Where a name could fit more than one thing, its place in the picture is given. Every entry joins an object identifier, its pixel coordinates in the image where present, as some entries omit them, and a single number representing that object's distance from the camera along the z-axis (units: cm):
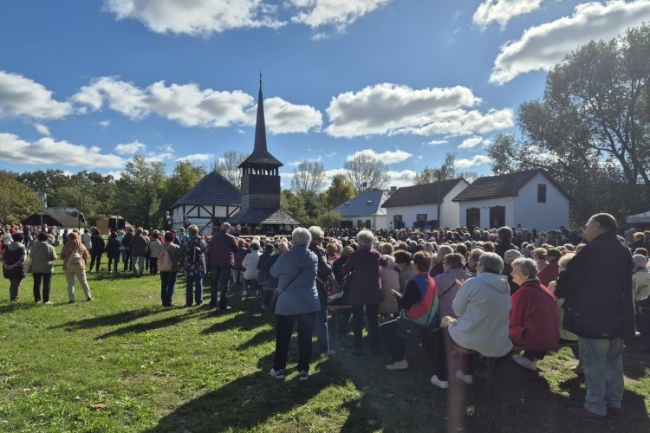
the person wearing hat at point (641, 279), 636
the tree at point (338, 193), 6862
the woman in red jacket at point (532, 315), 486
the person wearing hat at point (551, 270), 692
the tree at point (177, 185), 5715
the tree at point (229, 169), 6878
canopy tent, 2132
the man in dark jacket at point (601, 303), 404
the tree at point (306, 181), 7162
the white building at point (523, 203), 3098
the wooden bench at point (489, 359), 464
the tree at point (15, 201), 4178
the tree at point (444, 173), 6736
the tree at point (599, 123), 2967
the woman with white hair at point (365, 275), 601
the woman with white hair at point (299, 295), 503
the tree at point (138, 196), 6059
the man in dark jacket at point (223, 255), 912
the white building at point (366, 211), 5141
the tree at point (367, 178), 7188
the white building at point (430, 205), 3897
